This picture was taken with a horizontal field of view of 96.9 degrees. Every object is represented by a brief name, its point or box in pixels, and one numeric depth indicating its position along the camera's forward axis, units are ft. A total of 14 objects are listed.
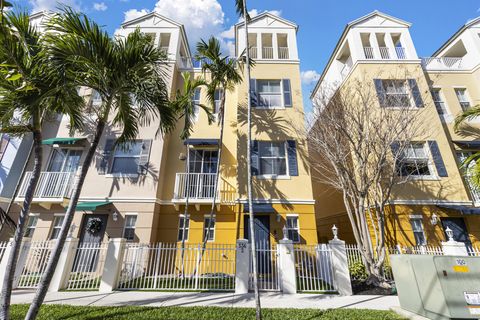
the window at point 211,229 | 33.23
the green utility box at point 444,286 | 12.51
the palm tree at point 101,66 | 14.05
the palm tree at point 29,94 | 13.46
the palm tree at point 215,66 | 31.12
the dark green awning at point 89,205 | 29.35
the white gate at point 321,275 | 23.28
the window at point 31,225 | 31.83
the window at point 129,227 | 31.48
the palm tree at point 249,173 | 15.13
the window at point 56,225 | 31.91
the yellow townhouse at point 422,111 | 32.55
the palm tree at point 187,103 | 29.94
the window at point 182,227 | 33.35
